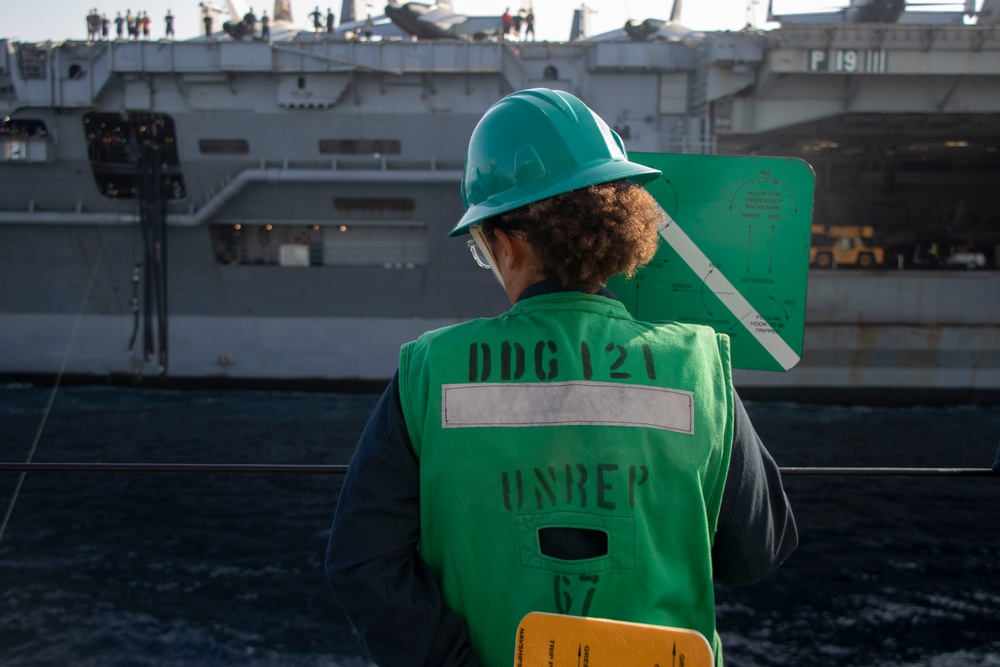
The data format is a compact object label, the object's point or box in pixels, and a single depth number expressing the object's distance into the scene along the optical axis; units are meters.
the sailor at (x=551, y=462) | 1.11
